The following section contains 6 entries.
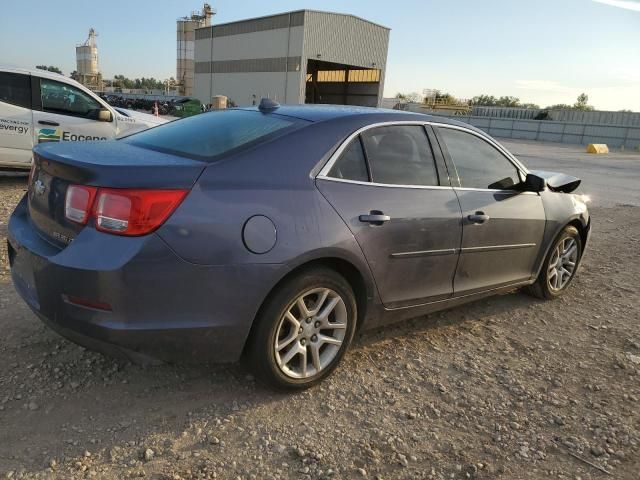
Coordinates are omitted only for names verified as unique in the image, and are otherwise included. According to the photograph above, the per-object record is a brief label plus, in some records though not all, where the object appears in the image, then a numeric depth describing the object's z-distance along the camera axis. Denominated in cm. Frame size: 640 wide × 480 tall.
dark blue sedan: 240
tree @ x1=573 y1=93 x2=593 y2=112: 9418
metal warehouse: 4638
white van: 759
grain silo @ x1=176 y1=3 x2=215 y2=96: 7931
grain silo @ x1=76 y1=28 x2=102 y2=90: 10379
